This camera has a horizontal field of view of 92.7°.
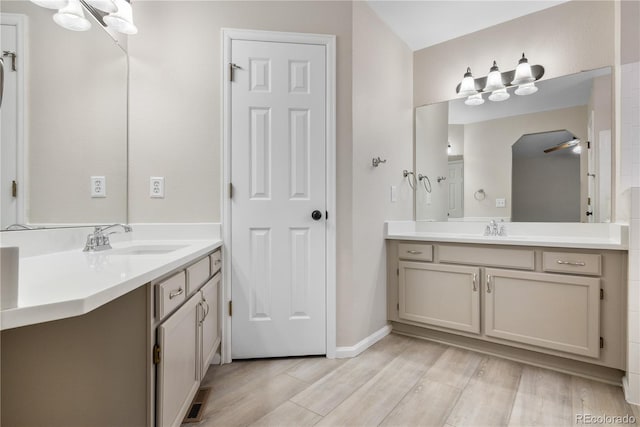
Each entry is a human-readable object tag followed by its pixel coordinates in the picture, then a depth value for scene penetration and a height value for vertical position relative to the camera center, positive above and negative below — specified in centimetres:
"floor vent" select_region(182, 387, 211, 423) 140 -94
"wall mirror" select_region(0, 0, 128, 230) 108 +39
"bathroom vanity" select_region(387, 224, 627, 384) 169 -53
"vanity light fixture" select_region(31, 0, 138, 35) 130 +98
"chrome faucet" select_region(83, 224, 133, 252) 138 -13
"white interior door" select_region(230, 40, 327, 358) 194 +10
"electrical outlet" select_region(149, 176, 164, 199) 185 +16
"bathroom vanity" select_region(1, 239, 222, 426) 82 -41
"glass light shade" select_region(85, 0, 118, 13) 145 +100
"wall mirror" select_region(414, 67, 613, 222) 204 +45
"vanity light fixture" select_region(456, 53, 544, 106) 222 +101
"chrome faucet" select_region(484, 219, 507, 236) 232 -12
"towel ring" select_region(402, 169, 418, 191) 265 +31
